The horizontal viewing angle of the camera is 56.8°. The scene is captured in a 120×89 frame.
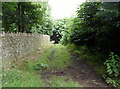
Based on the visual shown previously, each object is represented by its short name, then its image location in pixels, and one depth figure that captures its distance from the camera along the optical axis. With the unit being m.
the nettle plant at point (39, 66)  5.30
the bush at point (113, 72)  4.27
